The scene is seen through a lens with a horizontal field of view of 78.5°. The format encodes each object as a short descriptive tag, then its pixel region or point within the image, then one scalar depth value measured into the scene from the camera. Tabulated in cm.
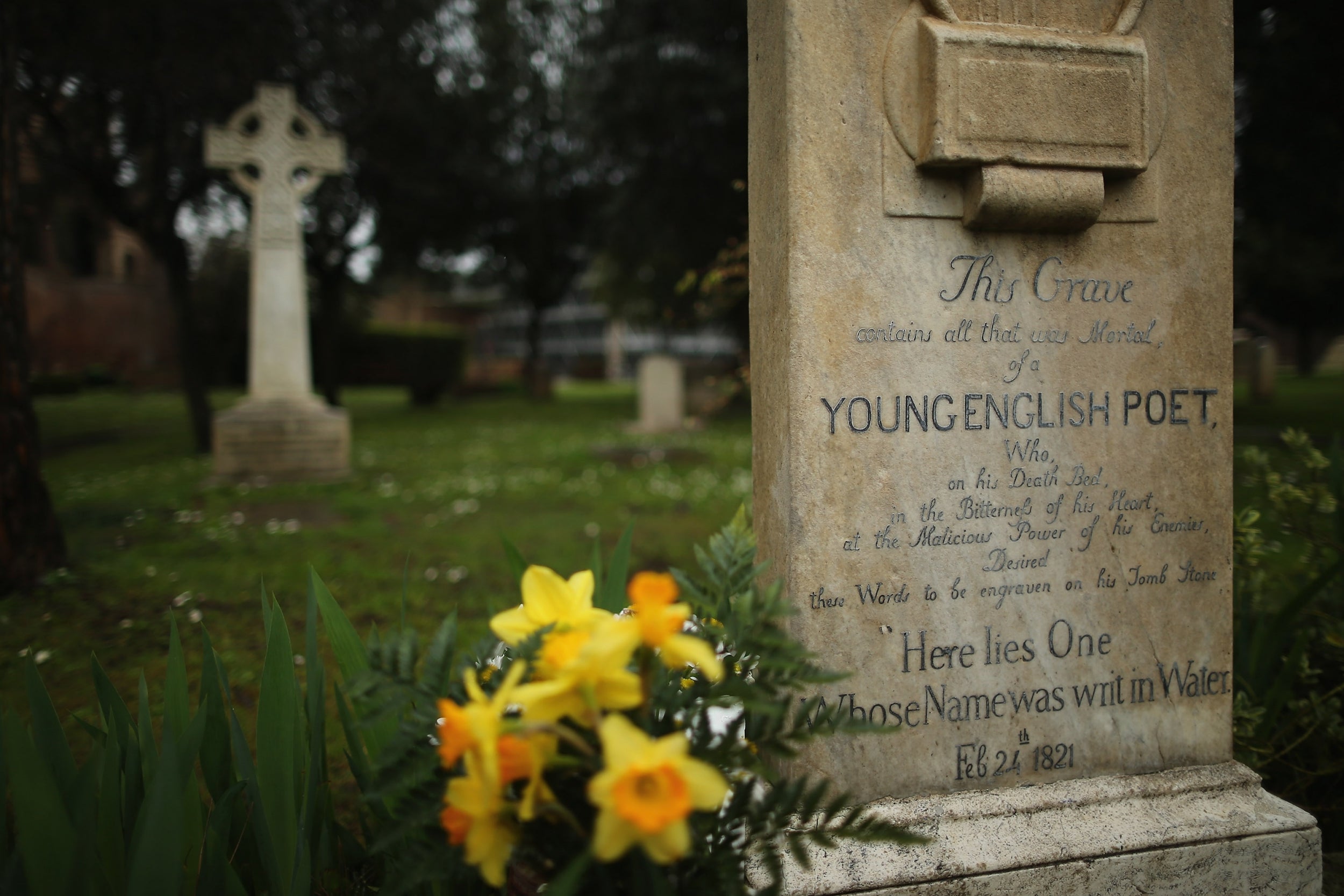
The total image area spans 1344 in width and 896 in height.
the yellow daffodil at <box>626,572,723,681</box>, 98
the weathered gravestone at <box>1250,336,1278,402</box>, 1565
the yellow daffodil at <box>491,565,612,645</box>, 118
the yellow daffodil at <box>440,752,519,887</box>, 101
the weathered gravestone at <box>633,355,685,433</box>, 1330
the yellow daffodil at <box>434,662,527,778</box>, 95
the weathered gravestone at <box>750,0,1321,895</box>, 183
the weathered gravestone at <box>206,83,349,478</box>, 798
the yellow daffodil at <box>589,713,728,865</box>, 88
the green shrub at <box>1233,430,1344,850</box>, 226
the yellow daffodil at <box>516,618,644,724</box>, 97
